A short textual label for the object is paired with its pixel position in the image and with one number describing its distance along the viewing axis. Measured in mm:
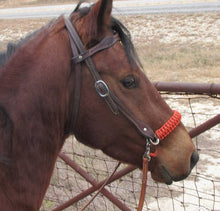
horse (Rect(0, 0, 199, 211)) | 1746
